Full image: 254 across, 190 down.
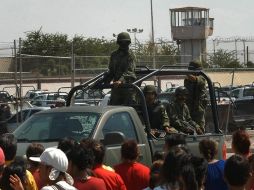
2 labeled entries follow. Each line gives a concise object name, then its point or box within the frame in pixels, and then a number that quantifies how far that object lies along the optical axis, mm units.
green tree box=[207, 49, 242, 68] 59944
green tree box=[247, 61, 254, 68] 65438
